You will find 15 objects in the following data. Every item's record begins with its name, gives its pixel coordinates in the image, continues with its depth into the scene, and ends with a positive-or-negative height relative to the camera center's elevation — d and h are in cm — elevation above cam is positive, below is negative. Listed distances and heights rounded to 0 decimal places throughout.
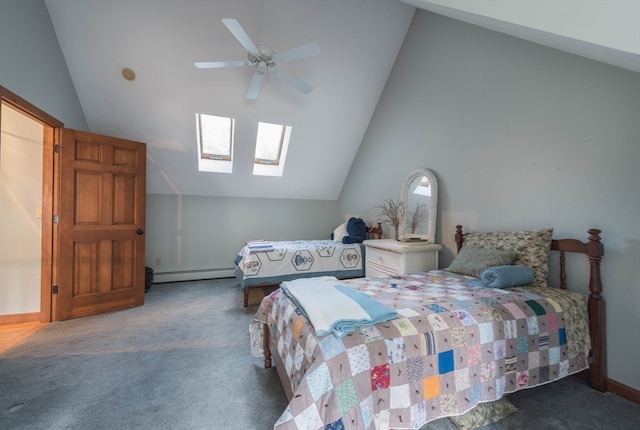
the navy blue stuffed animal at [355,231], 392 -23
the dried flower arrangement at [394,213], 347 +5
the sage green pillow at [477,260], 204 -34
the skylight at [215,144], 433 +122
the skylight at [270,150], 457 +119
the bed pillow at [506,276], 180 -41
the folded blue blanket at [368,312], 114 -47
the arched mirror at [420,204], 302 +16
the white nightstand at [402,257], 271 -44
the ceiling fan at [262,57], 226 +151
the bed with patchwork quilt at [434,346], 104 -65
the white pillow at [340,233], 419 -28
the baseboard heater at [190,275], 442 -107
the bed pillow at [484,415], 141 -111
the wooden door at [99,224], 282 -12
